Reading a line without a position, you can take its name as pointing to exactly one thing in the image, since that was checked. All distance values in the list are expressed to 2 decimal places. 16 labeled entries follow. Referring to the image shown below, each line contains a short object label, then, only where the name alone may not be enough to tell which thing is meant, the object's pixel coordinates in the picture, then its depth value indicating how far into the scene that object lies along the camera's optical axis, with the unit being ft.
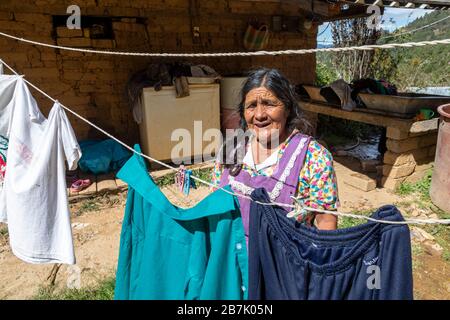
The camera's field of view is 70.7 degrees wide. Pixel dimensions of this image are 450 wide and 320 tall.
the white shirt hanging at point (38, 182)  6.48
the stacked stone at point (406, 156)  14.92
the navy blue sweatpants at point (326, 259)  3.22
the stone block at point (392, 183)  15.37
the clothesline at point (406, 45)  3.49
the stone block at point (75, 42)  16.26
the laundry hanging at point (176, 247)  4.10
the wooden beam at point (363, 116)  14.14
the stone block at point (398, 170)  15.30
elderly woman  5.10
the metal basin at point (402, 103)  14.46
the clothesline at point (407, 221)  3.08
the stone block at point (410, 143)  14.88
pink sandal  14.50
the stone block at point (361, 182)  15.60
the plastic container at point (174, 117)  16.55
